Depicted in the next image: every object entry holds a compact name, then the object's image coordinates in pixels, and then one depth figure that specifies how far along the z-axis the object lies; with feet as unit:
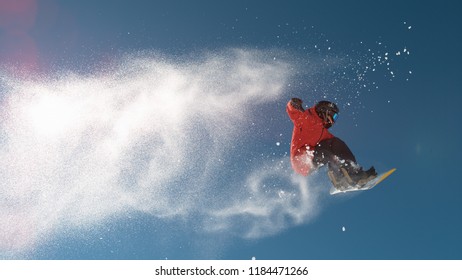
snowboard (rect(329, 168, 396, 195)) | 37.35
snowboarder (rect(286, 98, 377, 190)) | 37.99
